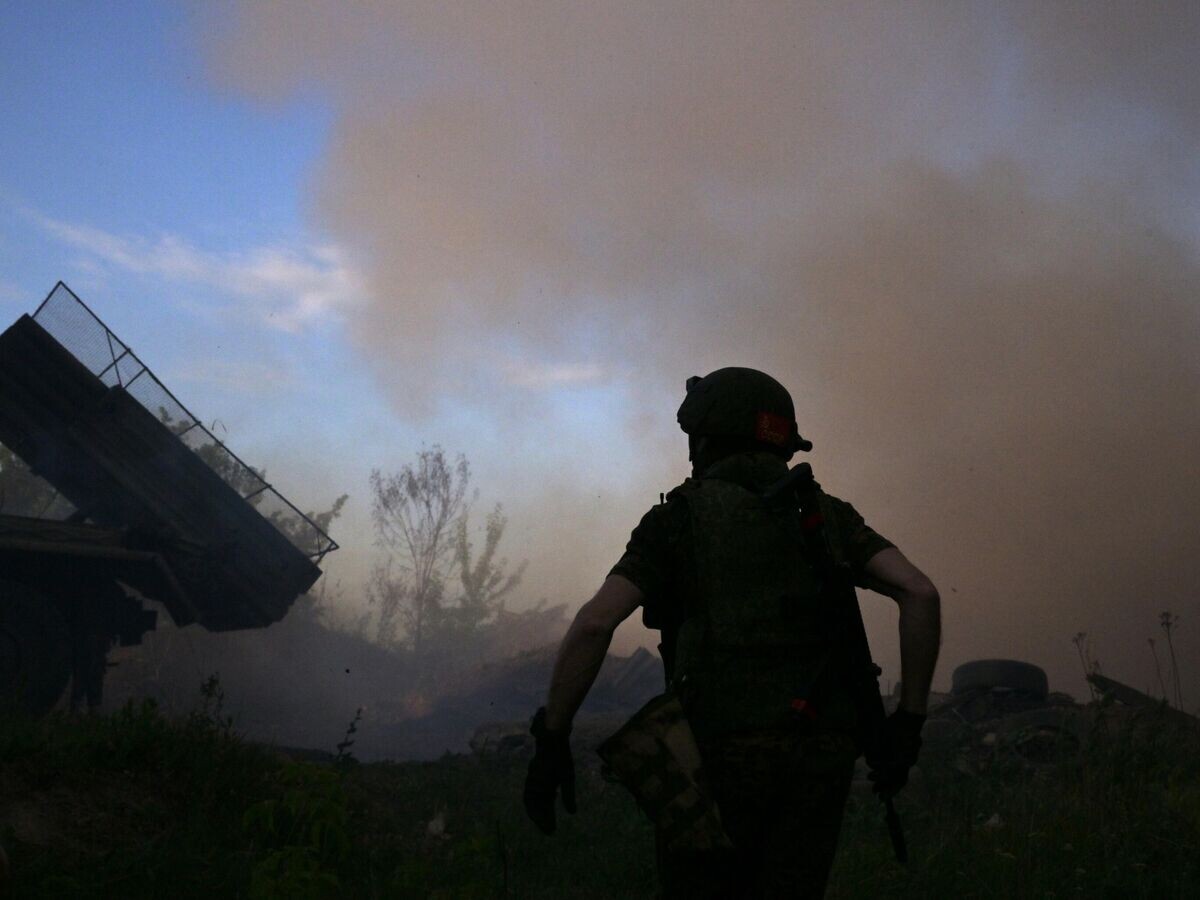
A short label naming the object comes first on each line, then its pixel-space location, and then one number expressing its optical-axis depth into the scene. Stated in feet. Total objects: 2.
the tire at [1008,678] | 36.58
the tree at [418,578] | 108.78
